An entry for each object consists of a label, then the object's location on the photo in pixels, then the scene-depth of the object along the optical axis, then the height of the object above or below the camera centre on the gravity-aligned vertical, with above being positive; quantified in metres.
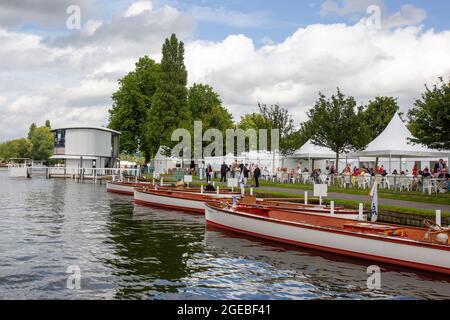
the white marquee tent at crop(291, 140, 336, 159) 39.56 +1.25
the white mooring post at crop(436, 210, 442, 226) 15.13 -1.59
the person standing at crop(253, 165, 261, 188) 35.03 -0.44
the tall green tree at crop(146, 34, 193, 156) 61.97 +8.90
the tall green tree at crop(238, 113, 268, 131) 47.85 +4.64
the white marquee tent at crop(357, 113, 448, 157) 29.56 +1.33
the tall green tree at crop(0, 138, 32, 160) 161.00 +6.59
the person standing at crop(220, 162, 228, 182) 42.20 -0.27
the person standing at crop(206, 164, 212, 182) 40.92 -0.34
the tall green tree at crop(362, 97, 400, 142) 68.12 +7.96
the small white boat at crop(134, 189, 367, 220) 21.42 -1.89
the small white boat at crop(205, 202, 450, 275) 13.24 -2.23
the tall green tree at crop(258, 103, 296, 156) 46.83 +4.30
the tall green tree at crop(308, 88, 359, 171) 37.06 +3.41
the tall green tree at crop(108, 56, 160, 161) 68.29 +9.04
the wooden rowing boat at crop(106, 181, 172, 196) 42.34 -1.79
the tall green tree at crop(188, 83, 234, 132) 76.31 +10.95
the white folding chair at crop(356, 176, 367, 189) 32.72 -0.97
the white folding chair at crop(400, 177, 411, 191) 30.34 -1.02
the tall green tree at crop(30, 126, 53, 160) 141.50 +6.27
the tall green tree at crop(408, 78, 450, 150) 23.30 +2.39
